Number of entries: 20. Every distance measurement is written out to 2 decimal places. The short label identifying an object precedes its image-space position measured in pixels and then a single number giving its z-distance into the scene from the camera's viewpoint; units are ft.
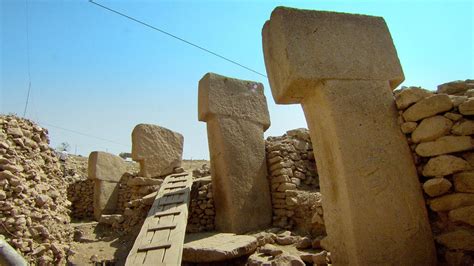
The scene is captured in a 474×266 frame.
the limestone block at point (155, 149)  23.70
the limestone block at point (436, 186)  6.99
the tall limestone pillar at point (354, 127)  7.07
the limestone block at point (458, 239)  6.49
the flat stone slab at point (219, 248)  11.30
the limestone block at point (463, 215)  6.56
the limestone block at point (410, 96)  7.75
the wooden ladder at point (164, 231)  8.64
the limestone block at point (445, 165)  6.89
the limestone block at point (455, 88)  8.28
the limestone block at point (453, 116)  7.22
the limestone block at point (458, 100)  7.30
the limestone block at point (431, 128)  7.19
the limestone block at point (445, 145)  6.96
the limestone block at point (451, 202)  6.71
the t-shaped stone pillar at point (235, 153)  16.62
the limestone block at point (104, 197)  29.22
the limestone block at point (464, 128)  6.95
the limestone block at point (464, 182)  6.71
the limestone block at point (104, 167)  30.71
